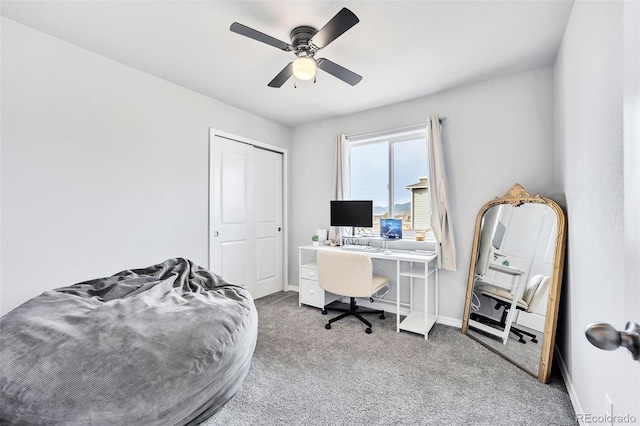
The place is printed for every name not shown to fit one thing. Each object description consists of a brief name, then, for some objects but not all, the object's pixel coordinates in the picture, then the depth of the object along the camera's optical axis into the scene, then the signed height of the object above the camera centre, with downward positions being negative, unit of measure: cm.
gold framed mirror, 205 -55
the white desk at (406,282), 276 -83
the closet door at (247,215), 337 -3
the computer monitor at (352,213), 337 +0
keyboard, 325 -42
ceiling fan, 164 +110
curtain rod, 319 +99
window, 330 +48
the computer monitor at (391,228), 327 -18
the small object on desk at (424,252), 297 -43
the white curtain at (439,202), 289 +11
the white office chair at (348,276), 276 -64
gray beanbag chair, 112 -66
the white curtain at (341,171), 368 +55
